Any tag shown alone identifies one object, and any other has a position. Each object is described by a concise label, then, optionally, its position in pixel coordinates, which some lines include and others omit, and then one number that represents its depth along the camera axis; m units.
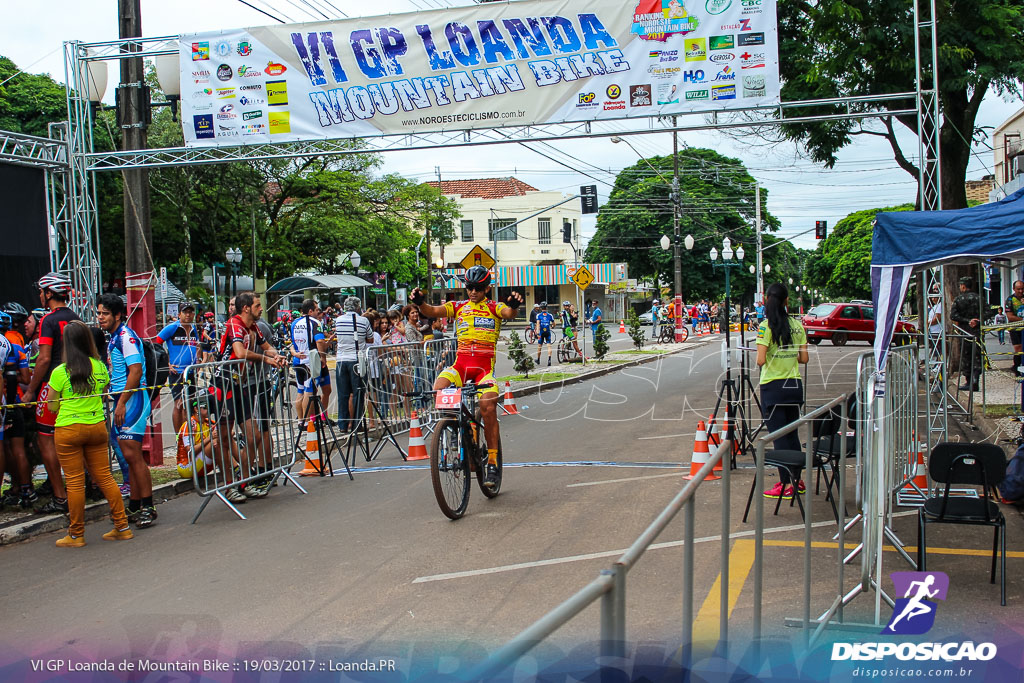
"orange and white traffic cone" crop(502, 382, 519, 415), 15.18
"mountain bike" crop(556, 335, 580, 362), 27.70
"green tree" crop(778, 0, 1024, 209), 14.99
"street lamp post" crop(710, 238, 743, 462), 8.88
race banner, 12.62
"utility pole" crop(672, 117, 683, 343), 39.45
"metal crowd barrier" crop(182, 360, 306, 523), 7.82
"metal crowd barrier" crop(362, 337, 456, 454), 11.82
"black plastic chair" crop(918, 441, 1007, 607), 5.33
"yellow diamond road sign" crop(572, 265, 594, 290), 25.25
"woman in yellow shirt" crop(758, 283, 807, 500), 7.79
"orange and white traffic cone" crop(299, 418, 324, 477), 9.82
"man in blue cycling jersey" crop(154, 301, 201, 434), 12.16
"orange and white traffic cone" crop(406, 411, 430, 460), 10.38
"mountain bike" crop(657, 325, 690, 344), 40.47
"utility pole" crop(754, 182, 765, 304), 43.40
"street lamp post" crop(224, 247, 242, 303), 32.61
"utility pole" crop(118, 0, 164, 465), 12.02
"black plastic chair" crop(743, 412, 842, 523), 6.39
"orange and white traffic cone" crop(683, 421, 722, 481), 8.50
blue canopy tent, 6.94
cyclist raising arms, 7.81
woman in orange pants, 6.88
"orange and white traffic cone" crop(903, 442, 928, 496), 7.36
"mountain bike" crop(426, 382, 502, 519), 6.95
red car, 32.94
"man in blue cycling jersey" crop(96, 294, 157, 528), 7.51
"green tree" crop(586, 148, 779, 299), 64.94
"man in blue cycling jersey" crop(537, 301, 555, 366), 28.78
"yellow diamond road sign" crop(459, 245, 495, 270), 18.00
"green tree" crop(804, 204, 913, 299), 76.44
